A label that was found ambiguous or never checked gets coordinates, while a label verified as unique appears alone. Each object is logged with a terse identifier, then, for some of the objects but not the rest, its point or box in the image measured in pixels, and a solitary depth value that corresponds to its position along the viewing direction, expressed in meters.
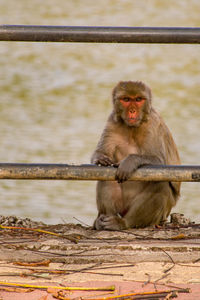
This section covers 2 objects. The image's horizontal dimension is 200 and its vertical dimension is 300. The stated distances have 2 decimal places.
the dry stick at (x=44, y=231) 8.33
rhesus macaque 10.57
